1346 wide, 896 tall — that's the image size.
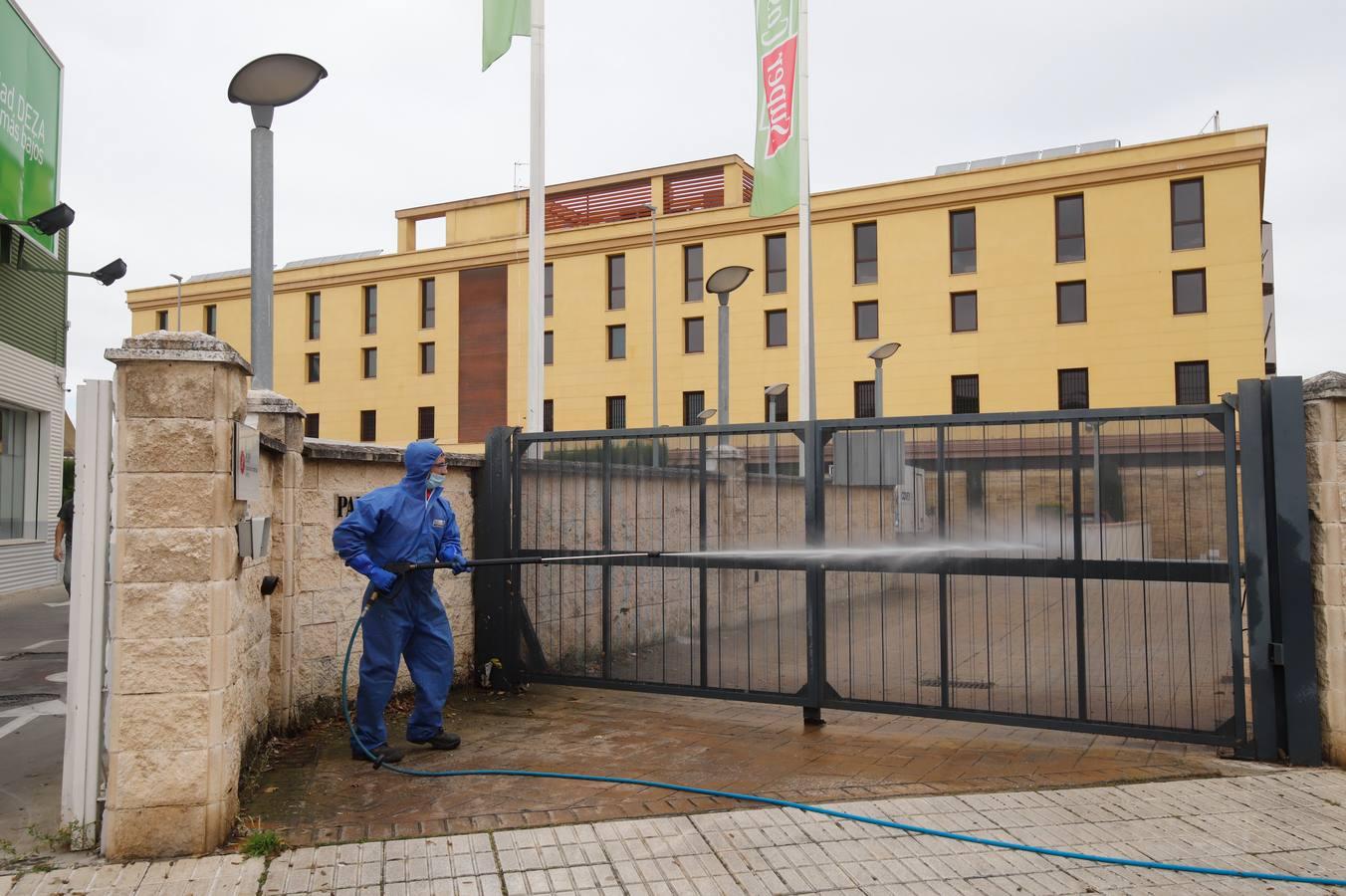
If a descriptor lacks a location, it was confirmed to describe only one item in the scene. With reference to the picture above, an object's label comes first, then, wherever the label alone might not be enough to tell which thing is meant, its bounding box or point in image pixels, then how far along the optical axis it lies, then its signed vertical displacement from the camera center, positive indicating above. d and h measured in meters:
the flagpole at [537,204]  11.26 +3.19
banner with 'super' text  14.98 +5.62
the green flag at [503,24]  11.80 +5.42
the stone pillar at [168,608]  4.46 -0.51
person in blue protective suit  5.96 -0.63
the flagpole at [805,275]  14.78 +3.37
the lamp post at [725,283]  17.12 +3.50
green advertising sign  16.68 +6.46
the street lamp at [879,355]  21.36 +2.84
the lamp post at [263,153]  6.35 +2.20
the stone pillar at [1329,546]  5.74 -0.35
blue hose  4.28 -1.60
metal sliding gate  6.09 -0.54
